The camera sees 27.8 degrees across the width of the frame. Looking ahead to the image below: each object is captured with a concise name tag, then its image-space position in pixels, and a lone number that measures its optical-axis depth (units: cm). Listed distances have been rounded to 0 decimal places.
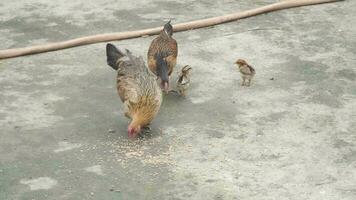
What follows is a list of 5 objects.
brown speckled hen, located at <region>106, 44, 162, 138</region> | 677
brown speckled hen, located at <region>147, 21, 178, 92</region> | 764
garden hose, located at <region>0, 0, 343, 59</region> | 861
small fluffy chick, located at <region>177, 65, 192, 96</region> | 757
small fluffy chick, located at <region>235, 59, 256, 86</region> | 784
